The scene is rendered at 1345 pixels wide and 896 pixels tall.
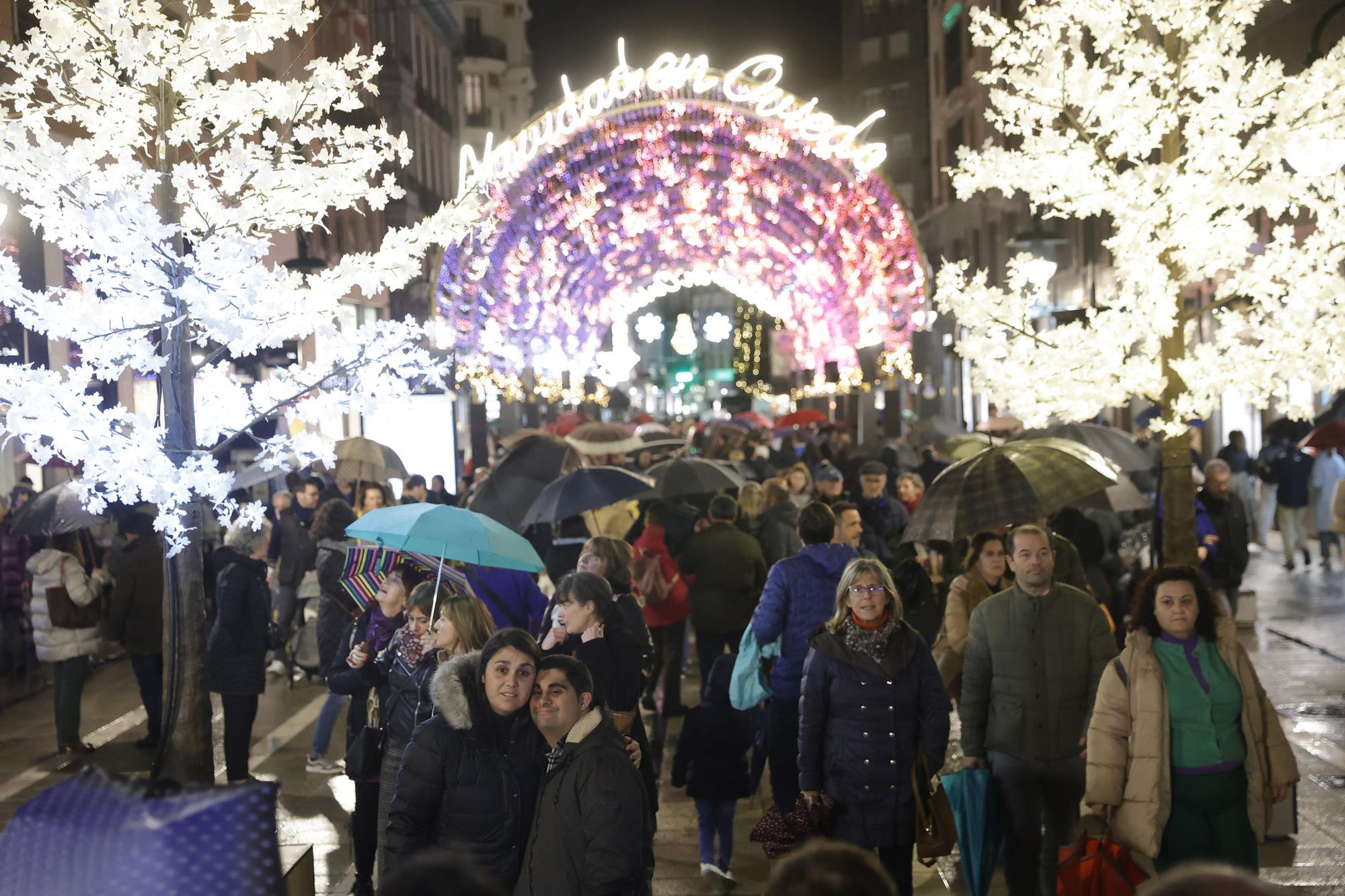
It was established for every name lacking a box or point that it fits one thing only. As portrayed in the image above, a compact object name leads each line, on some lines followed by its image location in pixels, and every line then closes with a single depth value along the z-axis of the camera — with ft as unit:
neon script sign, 84.28
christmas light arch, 86.58
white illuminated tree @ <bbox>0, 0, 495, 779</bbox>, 23.53
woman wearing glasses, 20.98
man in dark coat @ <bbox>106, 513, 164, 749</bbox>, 36.42
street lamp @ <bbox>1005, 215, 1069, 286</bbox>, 53.72
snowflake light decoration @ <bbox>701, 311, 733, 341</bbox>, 175.01
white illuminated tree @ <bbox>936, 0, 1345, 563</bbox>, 31.83
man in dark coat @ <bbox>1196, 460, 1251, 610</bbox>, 44.86
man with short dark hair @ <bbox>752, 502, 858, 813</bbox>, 26.58
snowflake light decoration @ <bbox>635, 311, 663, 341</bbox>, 167.02
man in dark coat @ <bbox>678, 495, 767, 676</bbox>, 36.65
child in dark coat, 25.30
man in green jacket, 21.98
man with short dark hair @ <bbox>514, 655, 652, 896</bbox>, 14.93
